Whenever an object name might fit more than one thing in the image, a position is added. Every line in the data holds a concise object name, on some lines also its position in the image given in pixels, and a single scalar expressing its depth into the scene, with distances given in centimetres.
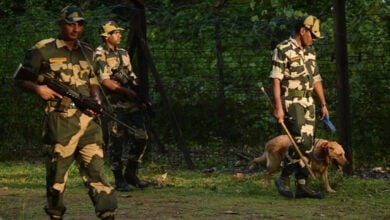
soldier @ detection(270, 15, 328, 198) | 1008
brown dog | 1069
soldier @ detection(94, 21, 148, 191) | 1077
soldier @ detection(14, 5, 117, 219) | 768
